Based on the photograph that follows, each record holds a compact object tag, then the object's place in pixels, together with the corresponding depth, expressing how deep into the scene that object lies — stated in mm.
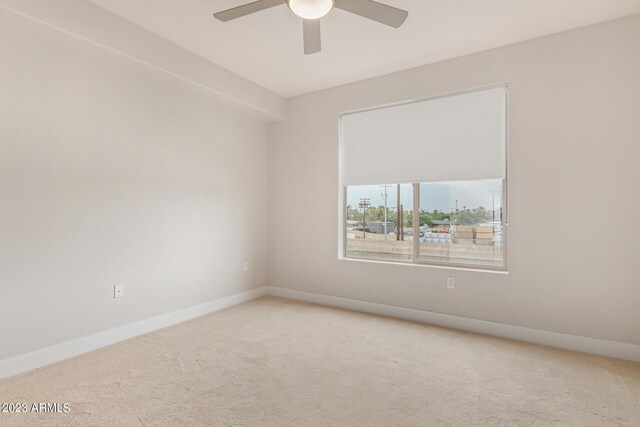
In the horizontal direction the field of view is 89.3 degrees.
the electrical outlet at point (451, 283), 3379
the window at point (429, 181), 3268
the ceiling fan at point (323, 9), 1991
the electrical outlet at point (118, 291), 2952
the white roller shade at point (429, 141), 3225
